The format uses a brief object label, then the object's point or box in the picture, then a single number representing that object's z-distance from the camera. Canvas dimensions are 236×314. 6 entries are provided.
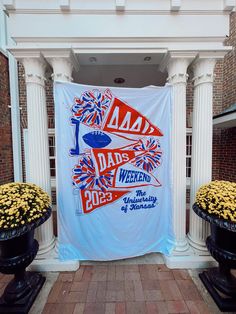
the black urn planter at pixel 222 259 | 1.78
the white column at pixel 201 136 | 2.30
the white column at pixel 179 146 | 2.28
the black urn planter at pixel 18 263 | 1.73
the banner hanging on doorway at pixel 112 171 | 2.22
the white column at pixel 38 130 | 2.22
